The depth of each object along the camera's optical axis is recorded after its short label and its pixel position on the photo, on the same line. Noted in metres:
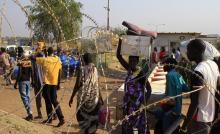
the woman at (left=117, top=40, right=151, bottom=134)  2.65
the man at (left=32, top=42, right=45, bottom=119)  4.38
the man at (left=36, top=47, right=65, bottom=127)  4.13
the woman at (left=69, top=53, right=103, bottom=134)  3.31
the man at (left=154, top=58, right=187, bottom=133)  2.78
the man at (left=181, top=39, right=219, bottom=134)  2.09
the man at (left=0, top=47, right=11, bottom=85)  8.32
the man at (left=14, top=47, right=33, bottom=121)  4.35
